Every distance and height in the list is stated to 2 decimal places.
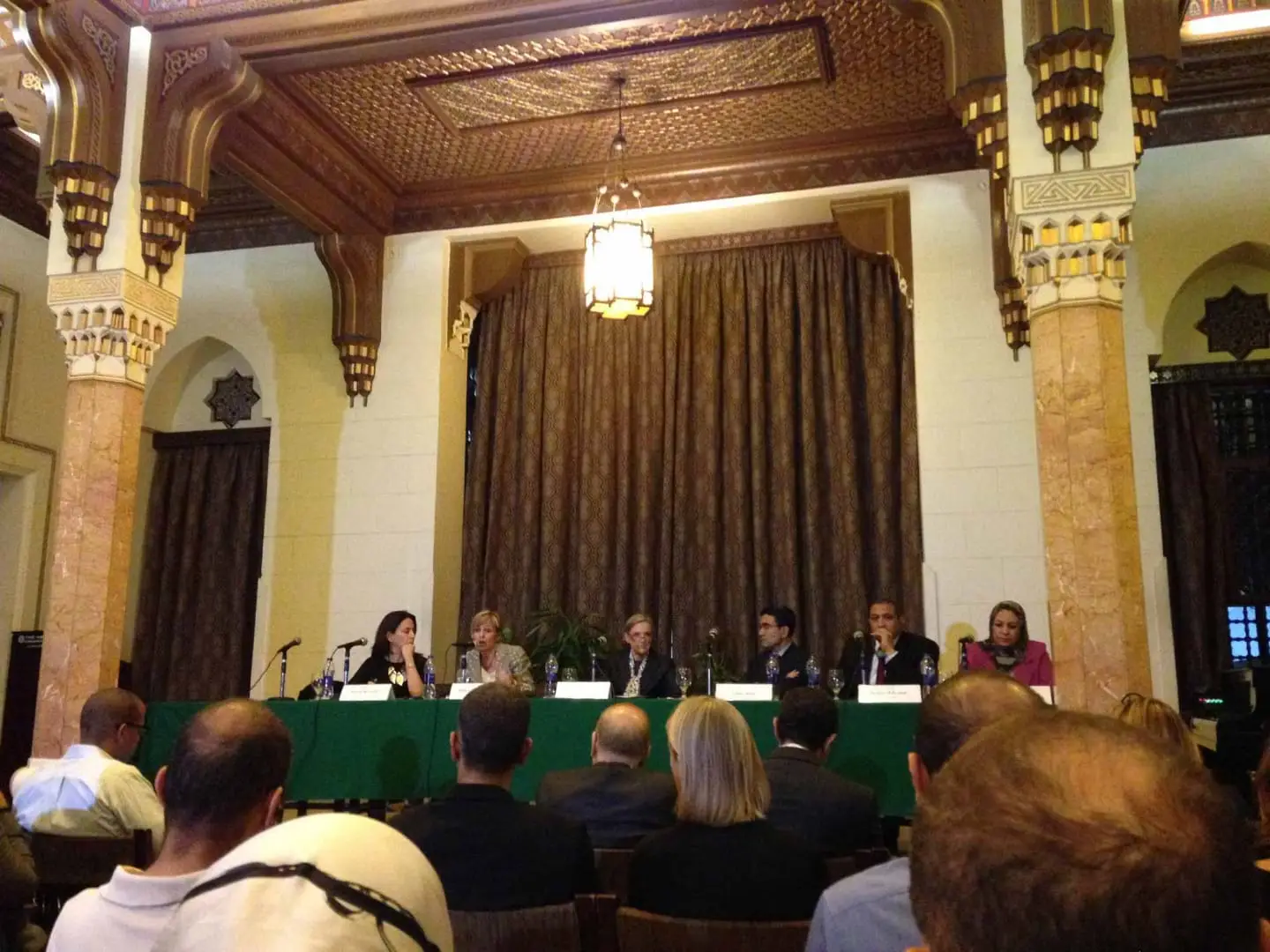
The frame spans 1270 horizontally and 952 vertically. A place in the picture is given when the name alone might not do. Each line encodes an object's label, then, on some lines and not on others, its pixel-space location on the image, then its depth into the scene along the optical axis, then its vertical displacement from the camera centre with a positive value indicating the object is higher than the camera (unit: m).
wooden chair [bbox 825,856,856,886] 2.61 -0.59
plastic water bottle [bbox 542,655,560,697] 6.44 -0.26
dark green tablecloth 4.76 -0.54
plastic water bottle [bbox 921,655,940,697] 5.25 -0.21
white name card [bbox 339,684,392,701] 5.40 -0.33
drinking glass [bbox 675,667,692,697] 5.59 -0.26
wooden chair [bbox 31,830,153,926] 3.07 -0.68
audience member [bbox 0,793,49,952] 2.44 -0.61
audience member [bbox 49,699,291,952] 1.65 -0.25
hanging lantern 5.92 +2.03
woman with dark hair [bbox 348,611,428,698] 6.23 -0.19
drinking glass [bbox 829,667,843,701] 5.27 -0.24
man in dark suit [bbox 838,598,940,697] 6.03 -0.13
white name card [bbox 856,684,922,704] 4.84 -0.29
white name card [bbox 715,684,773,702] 5.09 -0.30
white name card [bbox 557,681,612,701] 5.22 -0.30
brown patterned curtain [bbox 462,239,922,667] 7.80 +1.38
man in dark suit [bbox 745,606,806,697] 6.35 -0.09
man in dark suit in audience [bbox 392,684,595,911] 2.31 -0.49
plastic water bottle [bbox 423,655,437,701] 5.70 -0.30
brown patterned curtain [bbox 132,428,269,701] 8.98 +0.53
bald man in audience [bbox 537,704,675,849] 3.12 -0.49
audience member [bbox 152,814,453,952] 0.79 -0.21
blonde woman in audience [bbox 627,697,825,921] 2.32 -0.51
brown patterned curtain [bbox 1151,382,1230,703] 7.11 +0.72
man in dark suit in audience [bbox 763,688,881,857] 3.05 -0.51
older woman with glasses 6.36 -0.23
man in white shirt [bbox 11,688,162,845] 3.49 -0.55
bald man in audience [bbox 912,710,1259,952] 0.57 -0.12
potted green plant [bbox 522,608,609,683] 7.19 -0.08
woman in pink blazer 5.57 -0.11
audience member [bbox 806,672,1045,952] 1.69 -0.43
